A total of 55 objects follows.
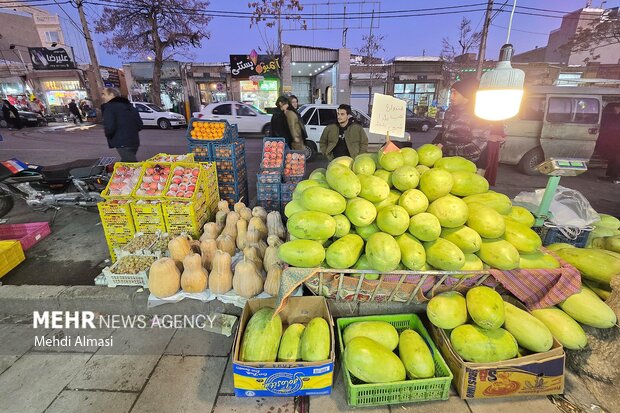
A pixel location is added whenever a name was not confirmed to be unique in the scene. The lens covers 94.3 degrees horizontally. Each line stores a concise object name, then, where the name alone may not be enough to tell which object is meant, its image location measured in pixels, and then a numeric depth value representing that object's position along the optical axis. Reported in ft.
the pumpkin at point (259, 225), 10.69
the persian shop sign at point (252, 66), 63.05
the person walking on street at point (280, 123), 20.03
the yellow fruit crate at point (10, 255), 10.58
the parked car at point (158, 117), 55.42
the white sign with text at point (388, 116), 8.79
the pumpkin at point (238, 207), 12.07
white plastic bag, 8.64
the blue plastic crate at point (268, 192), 15.08
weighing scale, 7.22
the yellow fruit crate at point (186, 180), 10.87
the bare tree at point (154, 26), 62.59
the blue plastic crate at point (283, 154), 15.66
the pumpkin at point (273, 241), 9.46
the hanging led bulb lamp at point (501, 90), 6.33
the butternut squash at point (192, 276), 8.56
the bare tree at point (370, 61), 74.28
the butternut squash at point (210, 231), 10.39
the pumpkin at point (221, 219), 11.72
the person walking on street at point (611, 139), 23.24
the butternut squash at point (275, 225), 10.64
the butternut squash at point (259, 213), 11.62
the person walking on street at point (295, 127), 20.17
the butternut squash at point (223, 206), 12.43
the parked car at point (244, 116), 44.21
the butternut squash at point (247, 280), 8.25
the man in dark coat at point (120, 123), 16.22
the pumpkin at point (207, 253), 9.61
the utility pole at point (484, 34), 51.03
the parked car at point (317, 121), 30.48
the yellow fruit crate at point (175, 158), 14.11
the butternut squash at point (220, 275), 8.58
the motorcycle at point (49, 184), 16.24
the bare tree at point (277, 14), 59.16
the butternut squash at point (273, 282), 8.32
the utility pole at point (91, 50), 54.90
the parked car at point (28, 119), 59.69
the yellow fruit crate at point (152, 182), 10.81
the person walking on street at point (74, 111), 64.81
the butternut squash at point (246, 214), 11.60
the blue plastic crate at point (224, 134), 15.96
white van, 22.36
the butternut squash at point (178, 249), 9.38
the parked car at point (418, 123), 54.03
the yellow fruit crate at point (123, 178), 10.77
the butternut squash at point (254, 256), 8.87
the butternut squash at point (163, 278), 8.35
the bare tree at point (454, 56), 76.59
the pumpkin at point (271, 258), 8.80
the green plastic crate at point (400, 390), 5.97
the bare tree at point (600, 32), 62.75
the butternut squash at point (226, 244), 9.95
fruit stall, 6.15
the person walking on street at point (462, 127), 13.79
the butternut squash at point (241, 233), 10.53
